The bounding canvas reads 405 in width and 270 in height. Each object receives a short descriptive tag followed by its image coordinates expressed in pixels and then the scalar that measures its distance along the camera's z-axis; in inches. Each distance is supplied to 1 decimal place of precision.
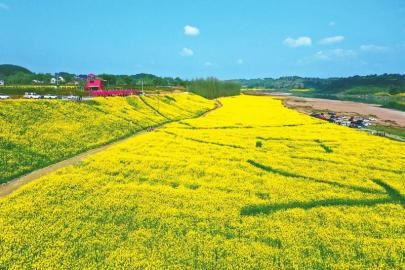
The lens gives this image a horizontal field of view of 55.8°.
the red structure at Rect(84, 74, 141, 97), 3196.4
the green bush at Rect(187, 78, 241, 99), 6185.0
